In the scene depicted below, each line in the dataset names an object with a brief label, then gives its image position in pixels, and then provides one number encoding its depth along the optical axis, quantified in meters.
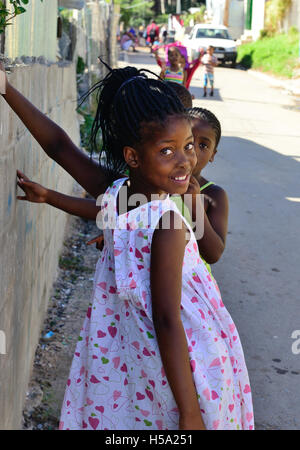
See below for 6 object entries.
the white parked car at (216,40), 28.03
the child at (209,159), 2.69
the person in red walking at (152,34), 40.62
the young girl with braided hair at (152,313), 1.91
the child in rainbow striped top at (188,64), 8.95
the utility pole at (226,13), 43.53
